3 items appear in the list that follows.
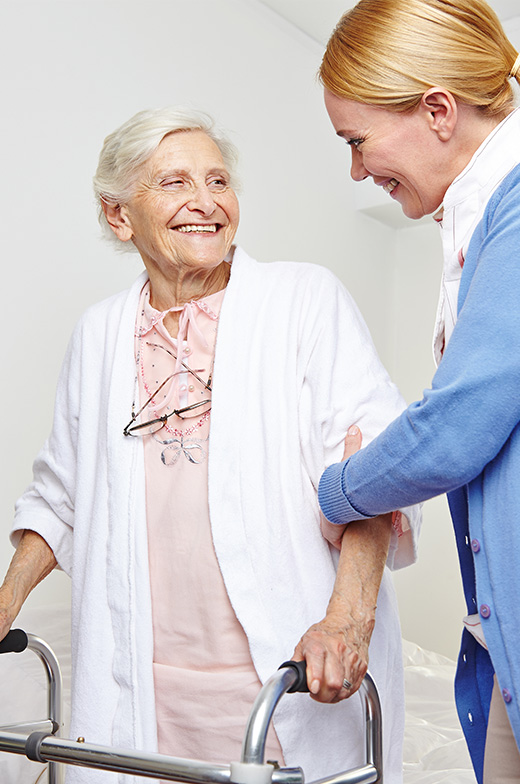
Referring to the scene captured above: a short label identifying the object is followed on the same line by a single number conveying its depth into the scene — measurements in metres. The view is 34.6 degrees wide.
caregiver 0.94
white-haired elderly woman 1.36
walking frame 0.89
